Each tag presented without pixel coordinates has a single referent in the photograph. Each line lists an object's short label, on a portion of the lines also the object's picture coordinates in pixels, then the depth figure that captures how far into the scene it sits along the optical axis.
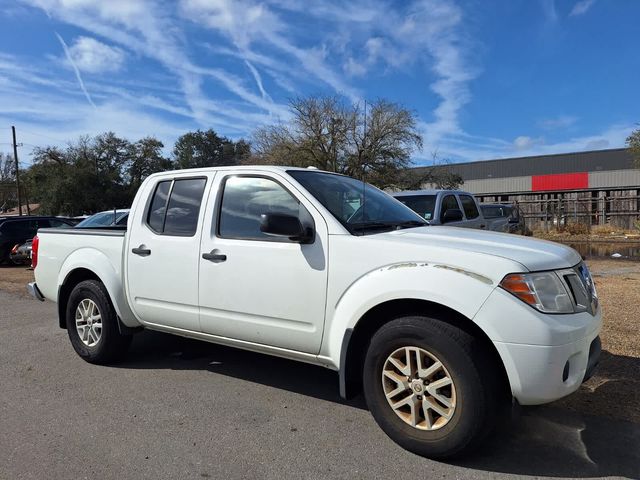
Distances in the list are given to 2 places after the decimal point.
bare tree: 32.03
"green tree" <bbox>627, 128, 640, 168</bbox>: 23.77
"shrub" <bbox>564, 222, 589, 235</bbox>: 23.86
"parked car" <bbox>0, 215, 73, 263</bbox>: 17.02
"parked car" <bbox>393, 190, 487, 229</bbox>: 10.30
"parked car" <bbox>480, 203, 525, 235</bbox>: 14.10
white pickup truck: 3.05
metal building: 43.25
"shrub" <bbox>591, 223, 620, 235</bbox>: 24.09
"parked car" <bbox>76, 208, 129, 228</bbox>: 14.27
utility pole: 49.21
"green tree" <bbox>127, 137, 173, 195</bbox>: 55.44
